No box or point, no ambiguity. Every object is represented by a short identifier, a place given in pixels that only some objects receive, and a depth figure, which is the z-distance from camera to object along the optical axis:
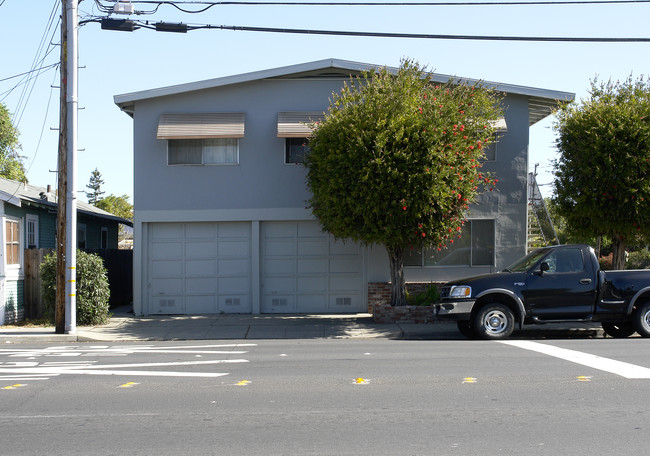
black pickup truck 12.73
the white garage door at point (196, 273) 17.44
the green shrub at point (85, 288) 15.48
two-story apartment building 17.39
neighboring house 15.77
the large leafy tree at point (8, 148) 35.44
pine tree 87.56
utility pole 13.98
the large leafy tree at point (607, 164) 14.53
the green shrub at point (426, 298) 16.16
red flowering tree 13.70
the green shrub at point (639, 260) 31.12
